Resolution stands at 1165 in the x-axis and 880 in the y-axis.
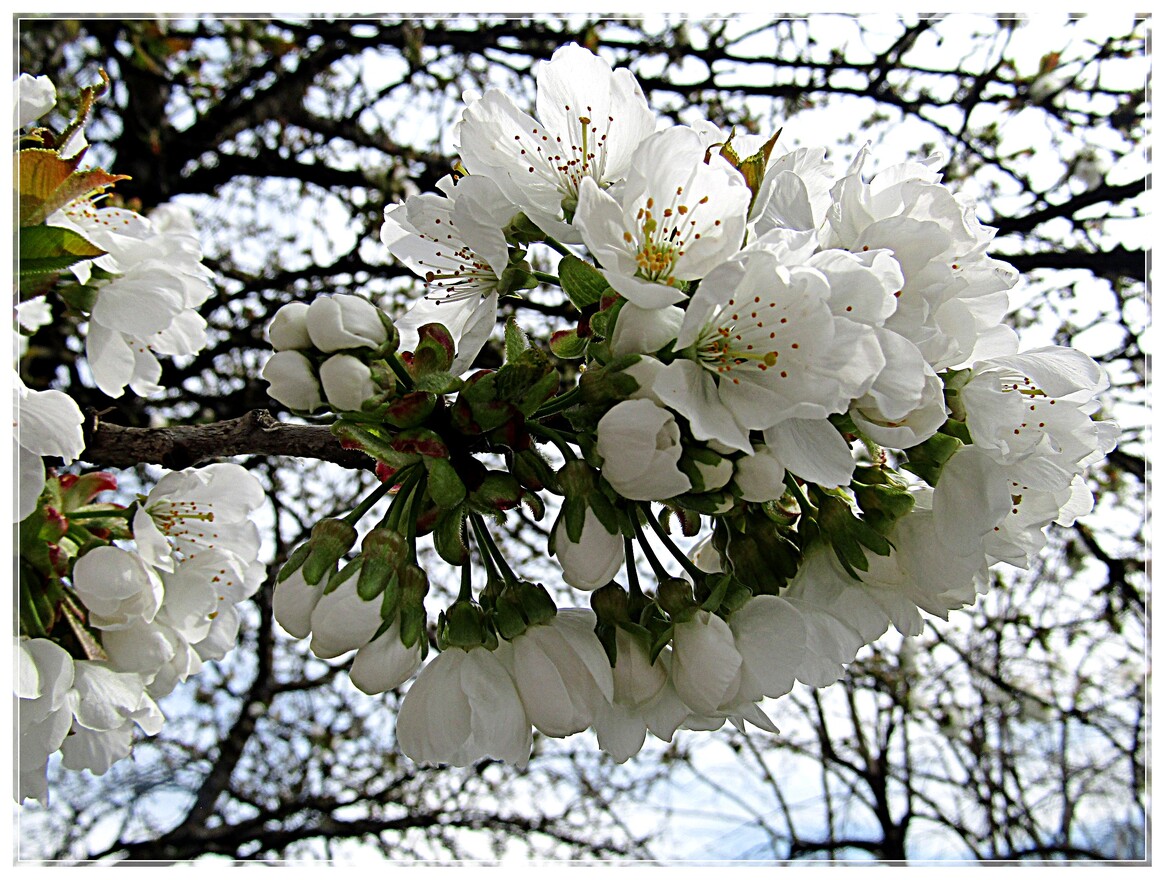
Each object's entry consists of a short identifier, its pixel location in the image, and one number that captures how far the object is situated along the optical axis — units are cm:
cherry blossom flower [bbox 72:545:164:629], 23
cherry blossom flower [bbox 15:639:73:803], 22
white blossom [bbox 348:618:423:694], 19
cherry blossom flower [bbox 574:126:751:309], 18
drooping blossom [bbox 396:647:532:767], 19
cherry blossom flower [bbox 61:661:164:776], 24
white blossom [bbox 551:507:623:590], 18
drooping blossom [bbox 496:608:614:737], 19
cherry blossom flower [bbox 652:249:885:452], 17
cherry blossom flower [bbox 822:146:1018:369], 19
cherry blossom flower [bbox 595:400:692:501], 17
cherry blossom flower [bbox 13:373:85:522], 21
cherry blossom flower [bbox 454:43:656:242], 21
